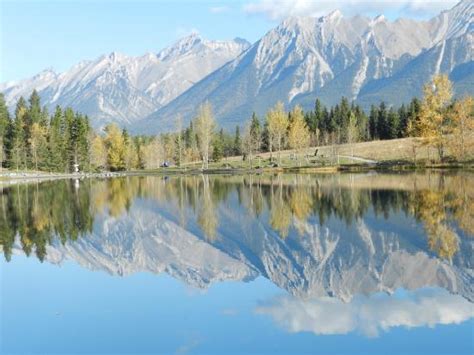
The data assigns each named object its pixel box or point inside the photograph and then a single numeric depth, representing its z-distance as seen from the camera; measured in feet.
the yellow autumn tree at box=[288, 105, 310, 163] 399.85
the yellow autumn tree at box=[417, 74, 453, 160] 288.10
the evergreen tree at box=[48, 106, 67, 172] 423.64
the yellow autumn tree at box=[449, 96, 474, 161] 278.67
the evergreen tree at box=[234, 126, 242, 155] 593.34
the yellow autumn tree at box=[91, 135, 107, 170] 483.92
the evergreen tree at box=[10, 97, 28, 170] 405.94
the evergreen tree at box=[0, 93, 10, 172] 412.44
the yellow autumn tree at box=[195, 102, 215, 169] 432.66
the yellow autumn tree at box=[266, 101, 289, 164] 412.16
